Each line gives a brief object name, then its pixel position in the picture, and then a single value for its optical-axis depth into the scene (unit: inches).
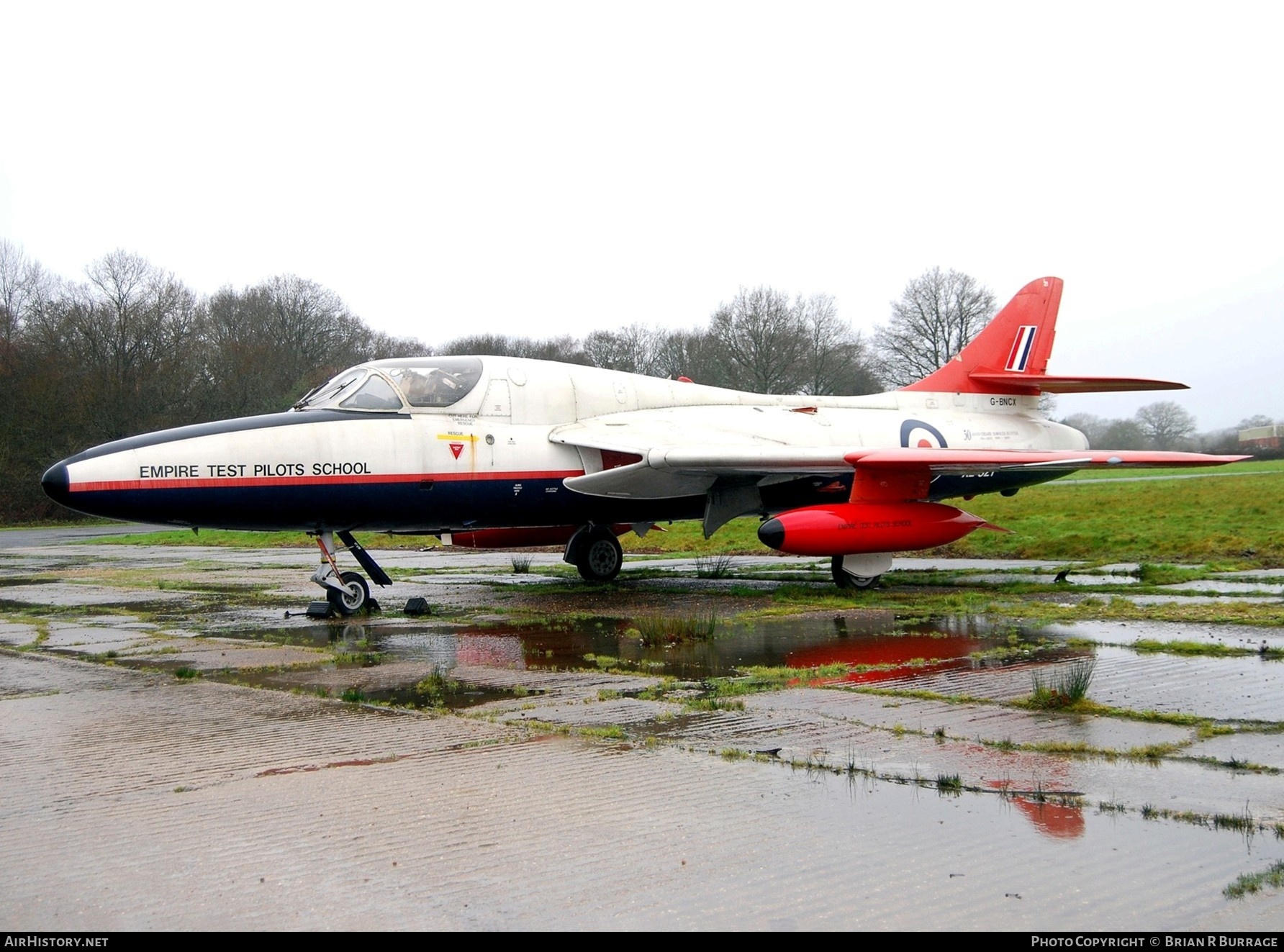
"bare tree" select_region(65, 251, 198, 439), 2064.5
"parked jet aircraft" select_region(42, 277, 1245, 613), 449.7
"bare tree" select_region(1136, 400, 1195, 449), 2486.5
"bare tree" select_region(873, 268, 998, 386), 2541.8
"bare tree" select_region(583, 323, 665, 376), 2593.5
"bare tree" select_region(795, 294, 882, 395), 2358.5
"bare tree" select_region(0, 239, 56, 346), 2347.4
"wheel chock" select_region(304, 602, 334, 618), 465.4
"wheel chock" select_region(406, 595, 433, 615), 476.4
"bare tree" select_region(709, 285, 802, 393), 2315.5
